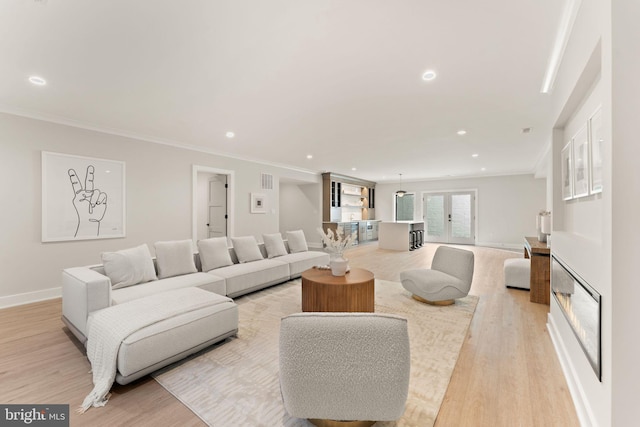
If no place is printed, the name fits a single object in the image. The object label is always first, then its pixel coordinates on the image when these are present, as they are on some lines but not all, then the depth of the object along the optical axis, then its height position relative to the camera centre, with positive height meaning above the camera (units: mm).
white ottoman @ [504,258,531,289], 4146 -961
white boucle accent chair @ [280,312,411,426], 1297 -762
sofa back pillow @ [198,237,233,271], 3836 -592
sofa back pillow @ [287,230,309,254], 5367 -571
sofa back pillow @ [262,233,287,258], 4867 -592
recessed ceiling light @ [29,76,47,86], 2701 +1404
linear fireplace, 1387 -639
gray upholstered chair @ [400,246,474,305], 3459 -886
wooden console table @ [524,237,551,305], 3562 -827
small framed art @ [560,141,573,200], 2377 +412
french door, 9750 -101
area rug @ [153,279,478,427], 1653 -1254
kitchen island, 8398 -698
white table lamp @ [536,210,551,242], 3658 -120
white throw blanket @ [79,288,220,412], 1823 -853
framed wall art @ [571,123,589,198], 1915 +406
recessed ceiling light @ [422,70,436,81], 2533 +1376
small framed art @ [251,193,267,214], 6789 +299
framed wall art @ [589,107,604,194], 1621 +413
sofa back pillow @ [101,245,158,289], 2908 -610
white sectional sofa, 2379 -822
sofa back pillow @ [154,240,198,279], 3389 -594
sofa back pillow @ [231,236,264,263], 4340 -593
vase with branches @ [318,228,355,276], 3238 -503
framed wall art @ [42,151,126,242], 3805 +253
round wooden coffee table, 2893 -896
